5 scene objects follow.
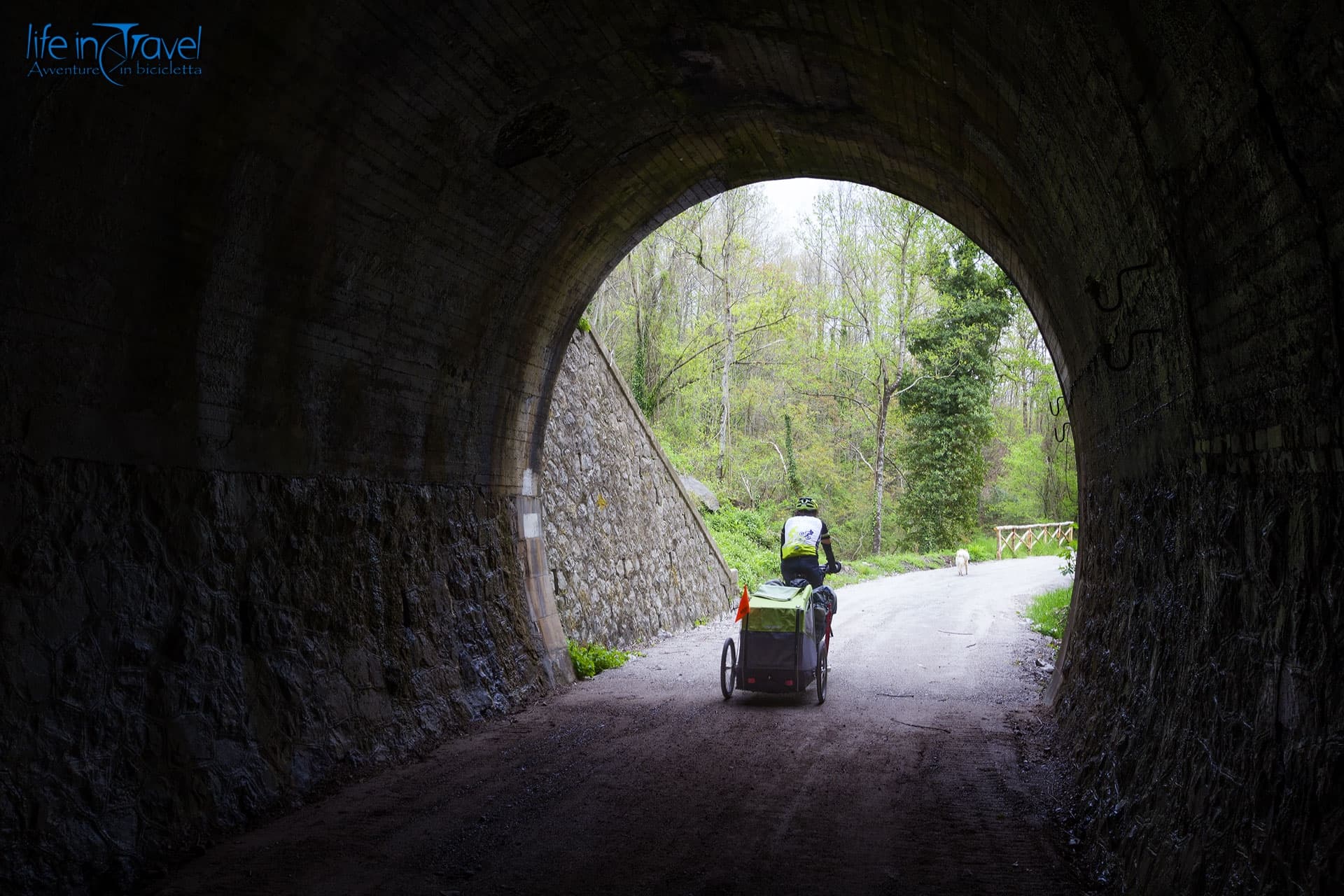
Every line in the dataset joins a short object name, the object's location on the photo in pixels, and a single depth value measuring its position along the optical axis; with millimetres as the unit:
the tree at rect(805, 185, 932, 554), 32062
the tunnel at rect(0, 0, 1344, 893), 3328
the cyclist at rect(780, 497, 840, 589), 10172
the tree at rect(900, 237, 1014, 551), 30641
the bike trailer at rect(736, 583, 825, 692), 9203
